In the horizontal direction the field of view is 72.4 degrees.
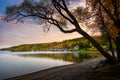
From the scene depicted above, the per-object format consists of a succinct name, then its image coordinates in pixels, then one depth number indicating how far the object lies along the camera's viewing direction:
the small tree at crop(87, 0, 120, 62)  7.47
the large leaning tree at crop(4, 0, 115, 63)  8.28
